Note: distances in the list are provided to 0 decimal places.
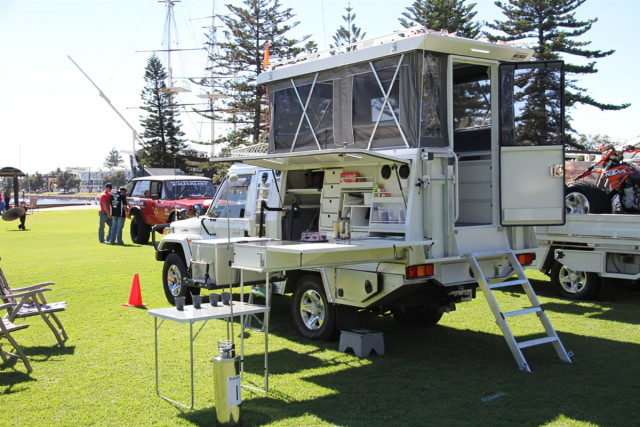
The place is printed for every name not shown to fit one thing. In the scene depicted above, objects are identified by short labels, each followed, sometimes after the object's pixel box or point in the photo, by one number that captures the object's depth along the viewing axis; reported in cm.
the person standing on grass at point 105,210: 1911
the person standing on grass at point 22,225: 2741
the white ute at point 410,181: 677
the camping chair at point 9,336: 623
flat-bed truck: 952
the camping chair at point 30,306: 699
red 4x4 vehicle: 1861
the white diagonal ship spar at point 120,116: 4894
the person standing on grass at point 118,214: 1916
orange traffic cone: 985
